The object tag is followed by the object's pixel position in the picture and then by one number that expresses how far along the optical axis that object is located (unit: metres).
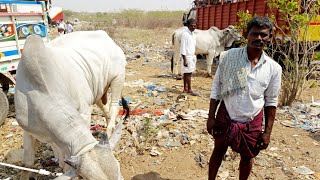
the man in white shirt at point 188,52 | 6.05
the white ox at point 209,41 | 8.36
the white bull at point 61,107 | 1.83
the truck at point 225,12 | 6.75
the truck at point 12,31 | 4.33
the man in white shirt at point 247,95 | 2.25
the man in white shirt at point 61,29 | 11.80
